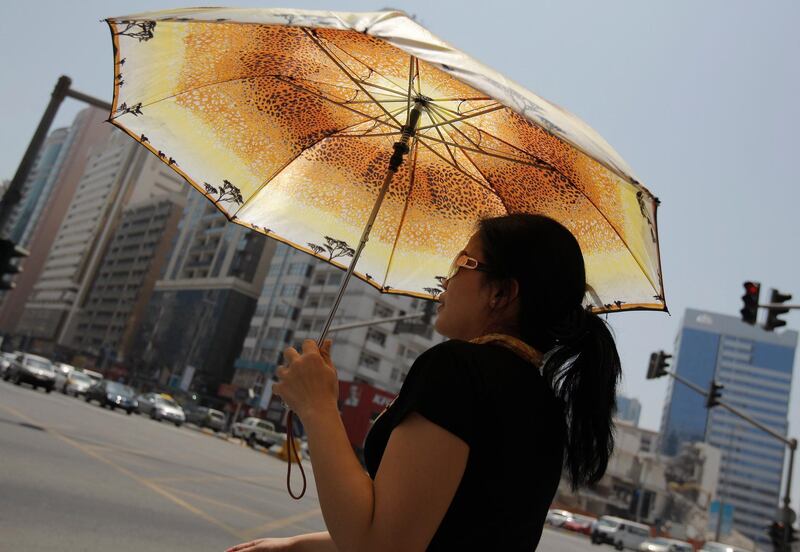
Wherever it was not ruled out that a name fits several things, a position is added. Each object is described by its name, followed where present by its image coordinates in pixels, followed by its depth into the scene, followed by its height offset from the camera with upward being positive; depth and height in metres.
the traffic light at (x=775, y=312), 12.36 +4.17
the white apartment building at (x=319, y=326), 64.19 +10.03
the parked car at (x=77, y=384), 31.95 -1.20
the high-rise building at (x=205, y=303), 82.06 +10.83
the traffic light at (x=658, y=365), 17.92 +3.94
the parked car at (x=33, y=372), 26.94 -1.04
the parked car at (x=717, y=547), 31.07 -0.34
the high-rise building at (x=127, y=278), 103.31 +14.09
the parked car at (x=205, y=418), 45.66 -1.58
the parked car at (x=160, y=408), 34.09 -1.32
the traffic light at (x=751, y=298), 12.34 +4.26
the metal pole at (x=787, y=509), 16.98 +1.21
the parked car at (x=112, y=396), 30.17 -1.24
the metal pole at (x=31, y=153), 8.99 +2.41
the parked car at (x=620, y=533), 35.49 -1.06
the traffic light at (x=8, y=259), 8.32 +0.91
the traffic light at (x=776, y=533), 17.14 +0.54
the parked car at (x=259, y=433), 35.75 -1.19
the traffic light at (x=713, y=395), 18.58 +3.68
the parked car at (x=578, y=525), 49.94 -1.80
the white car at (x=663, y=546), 31.81 -0.94
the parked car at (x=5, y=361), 30.97 -1.09
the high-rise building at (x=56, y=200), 145.12 +32.42
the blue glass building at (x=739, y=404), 176.62 +35.73
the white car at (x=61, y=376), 32.69 -1.09
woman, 1.27 +0.11
